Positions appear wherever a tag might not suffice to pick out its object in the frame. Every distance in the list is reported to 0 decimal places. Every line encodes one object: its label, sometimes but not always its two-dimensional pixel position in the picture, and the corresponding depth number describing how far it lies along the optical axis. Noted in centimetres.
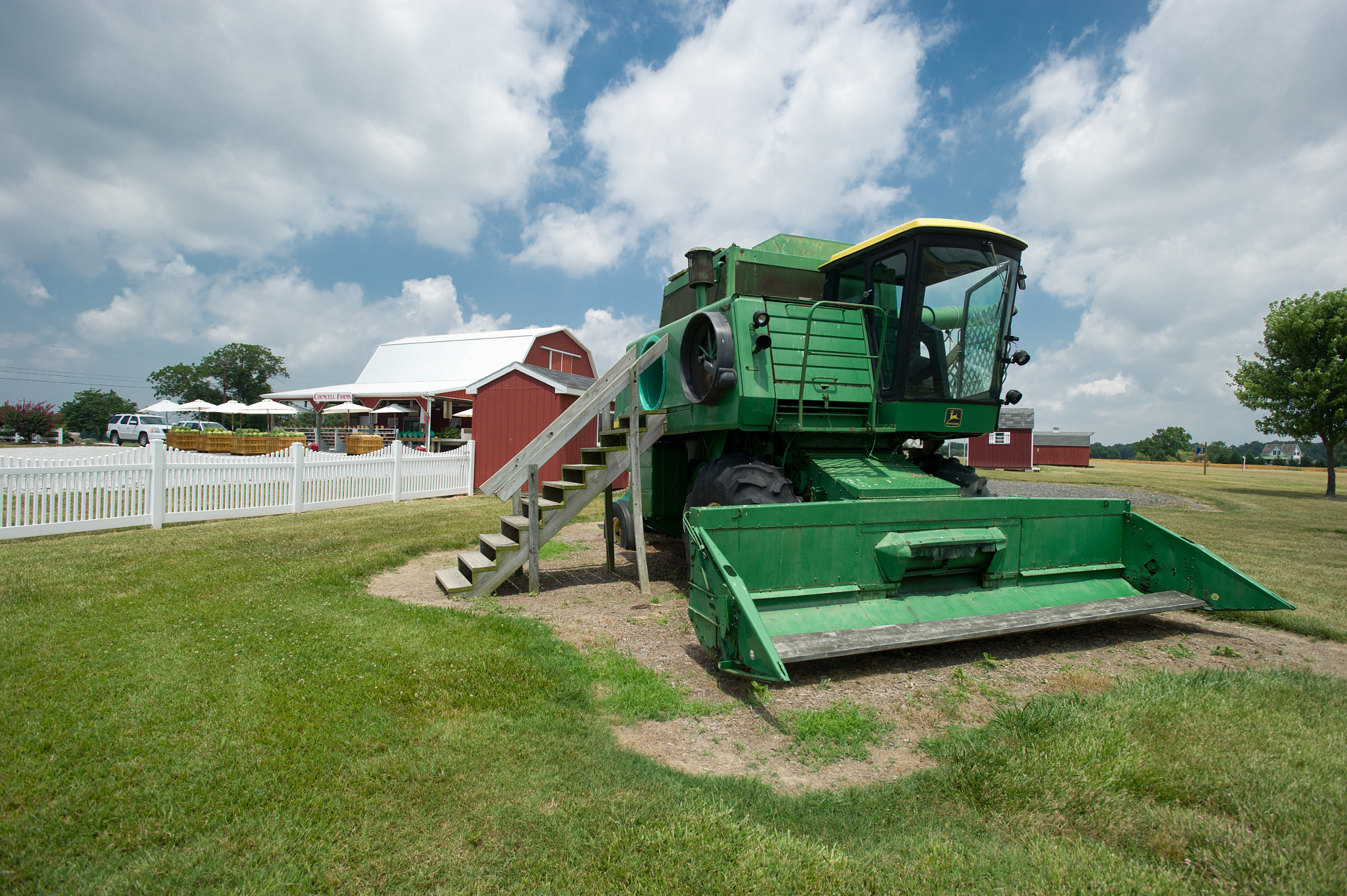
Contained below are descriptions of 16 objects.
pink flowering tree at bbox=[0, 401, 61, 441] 4672
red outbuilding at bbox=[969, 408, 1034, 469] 3697
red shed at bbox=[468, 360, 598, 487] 1595
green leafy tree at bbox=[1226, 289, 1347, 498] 2091
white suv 3806
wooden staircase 596
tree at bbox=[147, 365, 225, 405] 7106
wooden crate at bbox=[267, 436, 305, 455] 2308
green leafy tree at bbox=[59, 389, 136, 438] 6088
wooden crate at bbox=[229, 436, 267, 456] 2331
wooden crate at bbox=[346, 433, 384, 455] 2362
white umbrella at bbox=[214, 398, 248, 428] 3004
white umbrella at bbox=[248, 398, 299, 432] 2842
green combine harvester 414
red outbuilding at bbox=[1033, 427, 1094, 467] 4266
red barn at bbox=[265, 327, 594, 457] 2875
